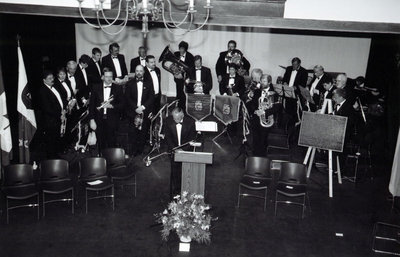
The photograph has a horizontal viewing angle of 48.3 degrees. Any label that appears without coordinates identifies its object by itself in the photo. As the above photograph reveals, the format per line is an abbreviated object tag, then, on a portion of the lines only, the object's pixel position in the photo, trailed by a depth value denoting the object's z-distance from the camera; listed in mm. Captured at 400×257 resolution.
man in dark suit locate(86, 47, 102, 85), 11711
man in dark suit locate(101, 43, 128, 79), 11859
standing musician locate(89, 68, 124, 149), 9555
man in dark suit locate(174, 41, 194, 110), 11922
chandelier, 5005
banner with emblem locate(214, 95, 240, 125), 10526
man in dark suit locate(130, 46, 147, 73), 11805
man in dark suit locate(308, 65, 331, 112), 11109
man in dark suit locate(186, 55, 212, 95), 11484
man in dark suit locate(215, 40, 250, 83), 12172
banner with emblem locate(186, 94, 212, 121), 10484
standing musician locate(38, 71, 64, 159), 9328
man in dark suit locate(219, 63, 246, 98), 11316
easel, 8859
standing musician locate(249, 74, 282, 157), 9602
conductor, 8336
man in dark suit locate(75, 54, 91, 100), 10898
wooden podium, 7340
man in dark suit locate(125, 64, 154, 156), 9969
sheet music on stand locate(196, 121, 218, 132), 8906
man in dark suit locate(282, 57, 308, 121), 11812
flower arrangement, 6802
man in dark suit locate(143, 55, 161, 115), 10805
